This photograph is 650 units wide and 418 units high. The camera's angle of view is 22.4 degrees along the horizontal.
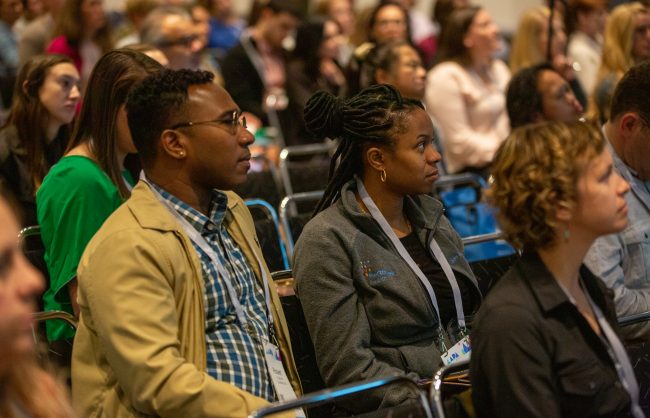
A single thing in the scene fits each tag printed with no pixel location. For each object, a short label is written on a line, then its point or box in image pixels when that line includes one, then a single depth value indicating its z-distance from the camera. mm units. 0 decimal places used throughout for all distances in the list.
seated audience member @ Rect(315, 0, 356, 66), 14206
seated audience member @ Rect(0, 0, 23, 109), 11377
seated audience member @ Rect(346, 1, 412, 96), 10997
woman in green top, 5257
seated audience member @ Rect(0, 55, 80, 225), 6478
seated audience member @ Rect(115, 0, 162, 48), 11150
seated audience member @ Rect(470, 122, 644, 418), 3580
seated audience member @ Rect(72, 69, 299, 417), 3821
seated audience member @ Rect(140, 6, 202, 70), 8447
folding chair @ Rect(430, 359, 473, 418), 3678
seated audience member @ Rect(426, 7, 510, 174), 9113
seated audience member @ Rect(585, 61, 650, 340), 4978
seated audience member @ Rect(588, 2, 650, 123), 9314
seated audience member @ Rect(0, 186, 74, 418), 2562
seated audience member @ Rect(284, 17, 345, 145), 10134
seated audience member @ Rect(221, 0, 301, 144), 10934
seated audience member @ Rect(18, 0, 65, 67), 10287
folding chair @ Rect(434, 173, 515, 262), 7027
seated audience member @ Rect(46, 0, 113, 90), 9266
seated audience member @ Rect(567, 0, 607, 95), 11777
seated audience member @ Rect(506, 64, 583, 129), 7319
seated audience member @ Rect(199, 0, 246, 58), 14105
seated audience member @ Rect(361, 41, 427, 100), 8314
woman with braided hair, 4490
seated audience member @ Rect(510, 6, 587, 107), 10756
